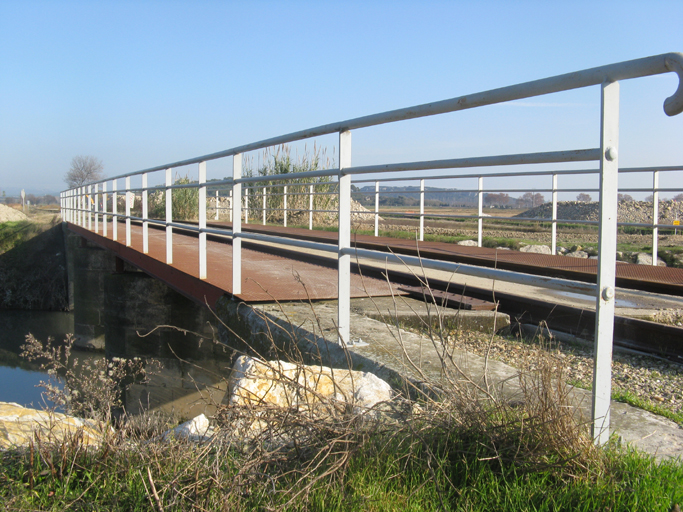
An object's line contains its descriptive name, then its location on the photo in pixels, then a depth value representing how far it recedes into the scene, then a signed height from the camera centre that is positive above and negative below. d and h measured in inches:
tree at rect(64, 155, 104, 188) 2920.8 +204.2
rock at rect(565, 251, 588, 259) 367.2 -25.5
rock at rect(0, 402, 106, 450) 101.4 -43.8
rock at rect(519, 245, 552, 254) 407.7 -24.1
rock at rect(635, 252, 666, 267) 327.9 -25.0
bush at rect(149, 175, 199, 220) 950.5 +12.9
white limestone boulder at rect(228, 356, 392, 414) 88.3 -31.9
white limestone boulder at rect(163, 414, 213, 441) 107.5 -44.1
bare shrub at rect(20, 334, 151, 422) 108.5 -37.2
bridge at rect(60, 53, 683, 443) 72.4 -1.9
